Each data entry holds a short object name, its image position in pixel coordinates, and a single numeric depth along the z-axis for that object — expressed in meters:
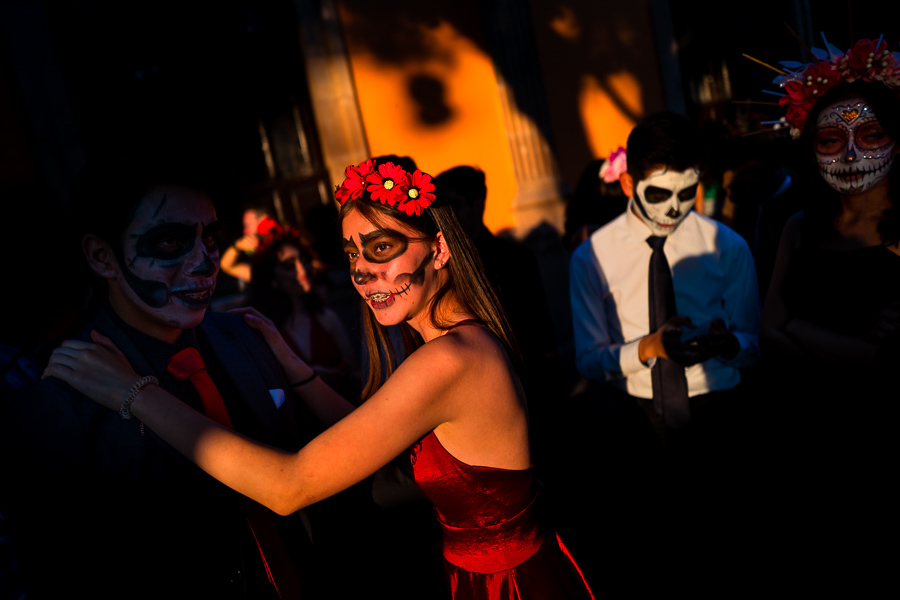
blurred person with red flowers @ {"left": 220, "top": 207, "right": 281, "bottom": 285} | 4.59
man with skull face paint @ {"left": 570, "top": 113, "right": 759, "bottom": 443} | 2.90
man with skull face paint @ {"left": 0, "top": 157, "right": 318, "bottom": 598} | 1.60
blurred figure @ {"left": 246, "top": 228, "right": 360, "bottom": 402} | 4.41
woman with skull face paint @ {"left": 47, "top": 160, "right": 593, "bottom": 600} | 1.61
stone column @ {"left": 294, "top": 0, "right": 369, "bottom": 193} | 6.11
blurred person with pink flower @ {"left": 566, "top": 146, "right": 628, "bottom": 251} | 4.56
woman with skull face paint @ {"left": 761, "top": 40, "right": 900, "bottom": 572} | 2.48
